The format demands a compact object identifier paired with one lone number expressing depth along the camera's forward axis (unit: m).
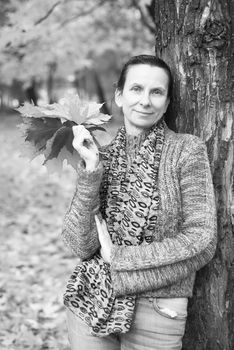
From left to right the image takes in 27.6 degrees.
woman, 2.04
